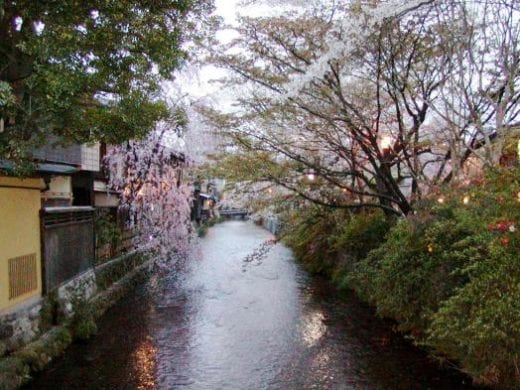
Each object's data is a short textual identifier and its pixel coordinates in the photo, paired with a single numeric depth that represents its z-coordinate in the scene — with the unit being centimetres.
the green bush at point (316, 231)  2064
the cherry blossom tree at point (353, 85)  1027
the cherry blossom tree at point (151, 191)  1852
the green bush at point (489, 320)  691
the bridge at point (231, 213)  8469
